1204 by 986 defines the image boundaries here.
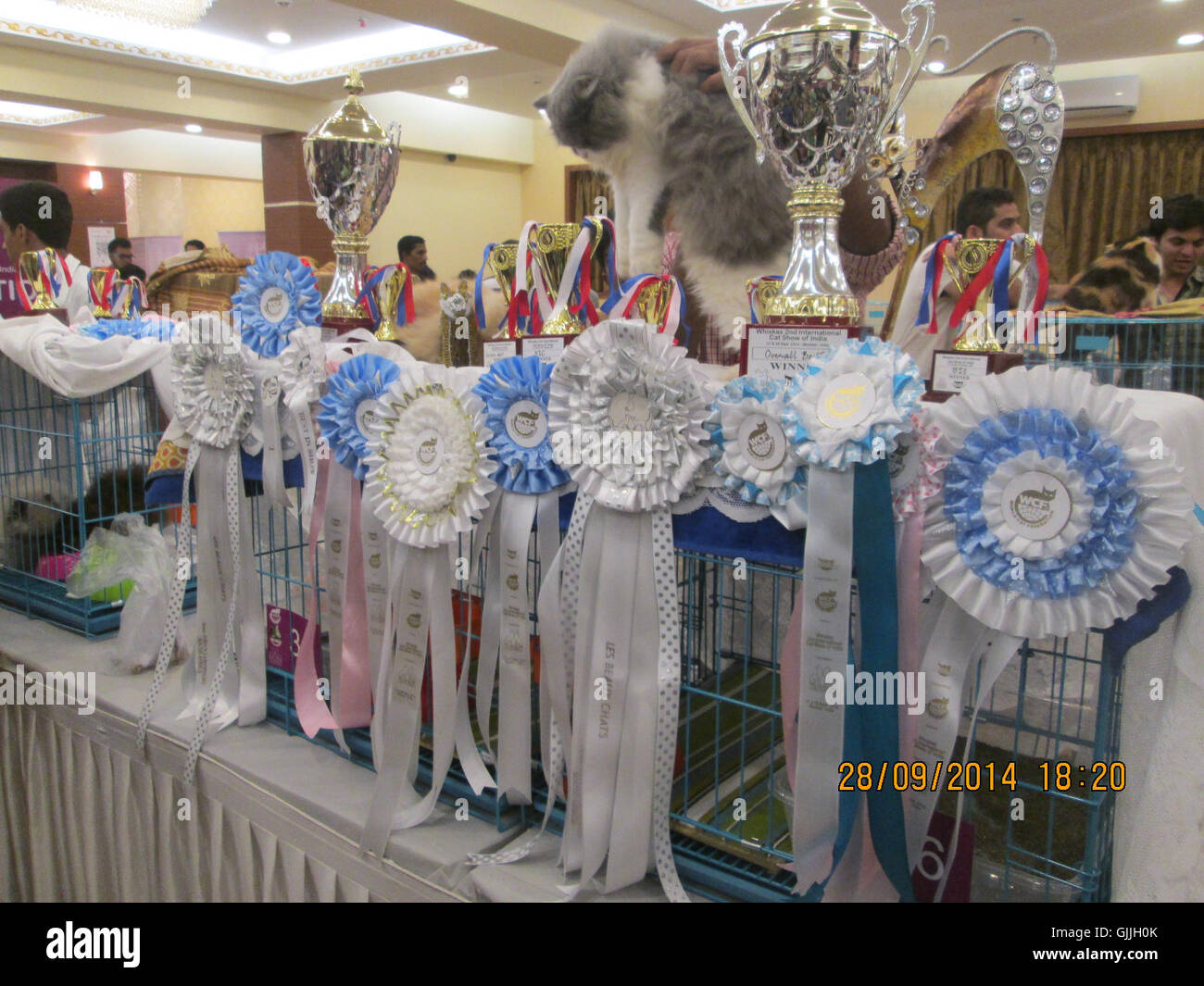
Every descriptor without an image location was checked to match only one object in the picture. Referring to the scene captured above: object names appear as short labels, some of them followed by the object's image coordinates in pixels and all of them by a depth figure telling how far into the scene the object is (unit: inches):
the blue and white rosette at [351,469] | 44.2
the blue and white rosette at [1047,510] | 26.6
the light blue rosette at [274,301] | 52.5
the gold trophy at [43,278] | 82.4
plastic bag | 65.1
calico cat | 110.8
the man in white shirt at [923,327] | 39.7
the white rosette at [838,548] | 28.9
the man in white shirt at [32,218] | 89.7
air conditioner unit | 238.1
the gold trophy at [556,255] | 41.2
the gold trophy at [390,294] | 54.6
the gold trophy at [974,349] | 34.2
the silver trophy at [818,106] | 31.3
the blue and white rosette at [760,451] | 31.3
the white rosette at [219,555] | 52.7
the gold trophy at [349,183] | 53.6
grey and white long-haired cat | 48.3
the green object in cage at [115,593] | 74.2
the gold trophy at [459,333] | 54.1
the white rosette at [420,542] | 40.6
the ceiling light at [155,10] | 146.1
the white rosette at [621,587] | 34.1
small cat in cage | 77.5
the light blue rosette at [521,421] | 38.3
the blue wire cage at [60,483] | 73.9
